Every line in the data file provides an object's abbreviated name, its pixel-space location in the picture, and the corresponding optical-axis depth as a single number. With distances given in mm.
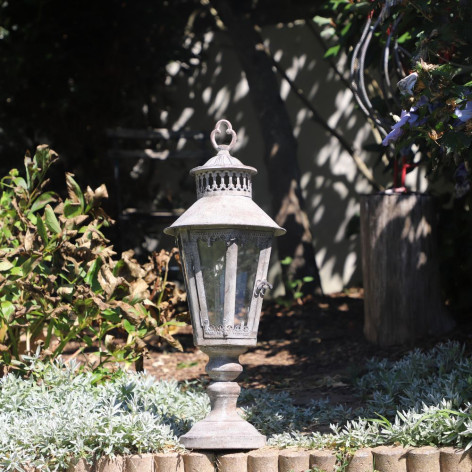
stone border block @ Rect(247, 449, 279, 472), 6108
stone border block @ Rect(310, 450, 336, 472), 6024
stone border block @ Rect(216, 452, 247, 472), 6146
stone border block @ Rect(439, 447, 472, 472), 5825
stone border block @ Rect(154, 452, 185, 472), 6213
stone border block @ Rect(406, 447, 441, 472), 5867
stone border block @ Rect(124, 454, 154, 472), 6247
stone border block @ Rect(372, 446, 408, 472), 5920
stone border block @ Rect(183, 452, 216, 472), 6188
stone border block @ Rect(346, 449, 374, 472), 5972
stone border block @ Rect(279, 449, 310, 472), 6080
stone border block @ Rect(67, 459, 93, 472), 6275
